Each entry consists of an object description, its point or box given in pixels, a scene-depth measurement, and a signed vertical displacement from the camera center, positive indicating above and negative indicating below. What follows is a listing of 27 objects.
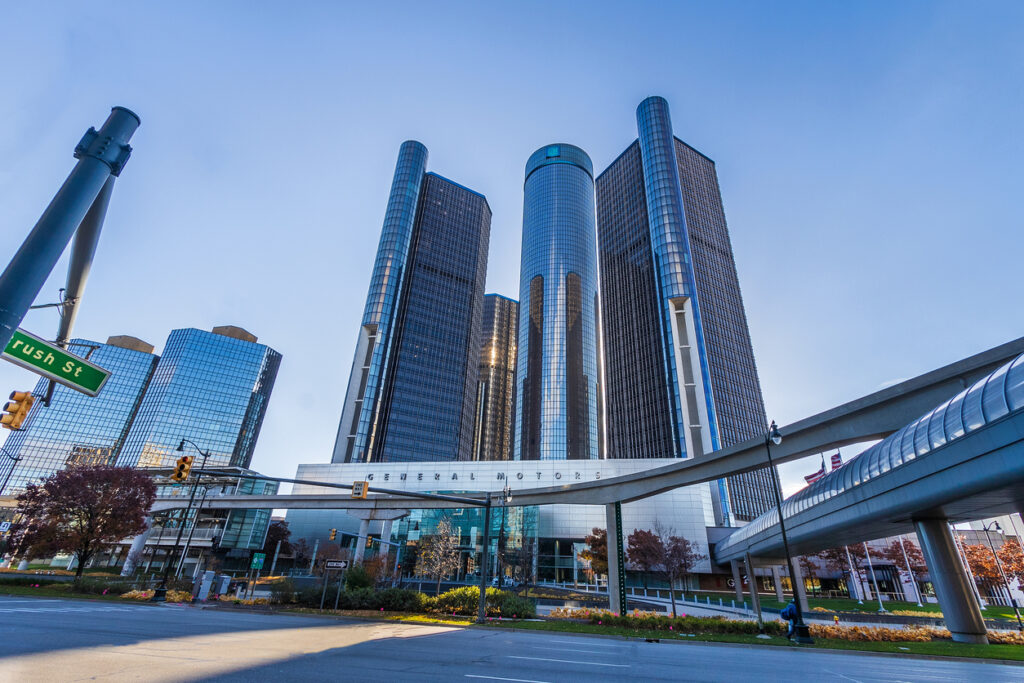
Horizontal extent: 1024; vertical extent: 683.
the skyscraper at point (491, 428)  189.62 +53.17
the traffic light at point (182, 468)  17.34 +2.76
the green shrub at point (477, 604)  27.42 -2.44
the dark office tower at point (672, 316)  104.94 +71.98
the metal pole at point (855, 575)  62.72 +0.66
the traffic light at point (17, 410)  7.93 +2.12
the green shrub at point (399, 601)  28.11 -2.55
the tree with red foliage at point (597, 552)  59.09 +1.88
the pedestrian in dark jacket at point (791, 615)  21.28 -1.65
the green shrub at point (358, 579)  32.91 -1.66
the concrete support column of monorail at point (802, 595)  43.41 -1.63
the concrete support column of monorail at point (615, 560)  32.25 +0.54
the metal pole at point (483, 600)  24.22 -1.98
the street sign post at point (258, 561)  34.88 -0.83
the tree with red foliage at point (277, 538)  89.12 +2.38
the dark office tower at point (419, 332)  118.81 +63.57
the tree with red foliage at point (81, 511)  36.41 +2.30
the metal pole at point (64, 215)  4.85 +3.53
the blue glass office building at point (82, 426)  135.00 +32.95
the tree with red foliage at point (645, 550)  52.48 +2.16
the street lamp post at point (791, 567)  20.70 +0.40
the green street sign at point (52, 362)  5.81 +2.20
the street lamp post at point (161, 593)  31.17 -3.11
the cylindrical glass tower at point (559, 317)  139.75 +79.35
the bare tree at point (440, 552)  52.22 +0.75
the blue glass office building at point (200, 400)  134.38 +42.56
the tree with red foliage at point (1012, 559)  54.03 +3.34
